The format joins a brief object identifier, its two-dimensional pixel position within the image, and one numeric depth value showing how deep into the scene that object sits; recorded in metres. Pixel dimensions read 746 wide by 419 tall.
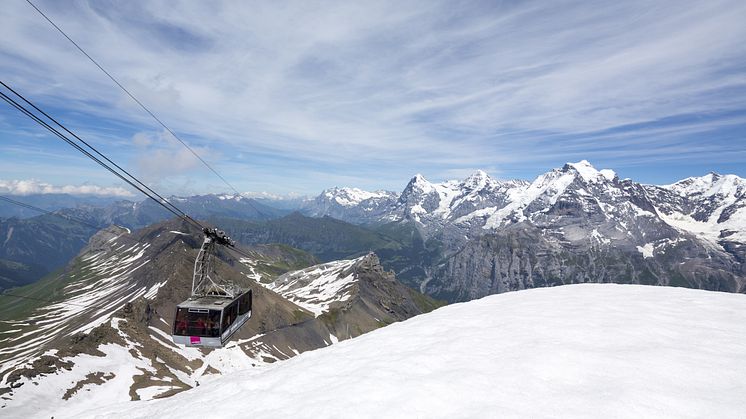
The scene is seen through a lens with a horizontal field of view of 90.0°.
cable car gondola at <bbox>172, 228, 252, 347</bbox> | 35.88
